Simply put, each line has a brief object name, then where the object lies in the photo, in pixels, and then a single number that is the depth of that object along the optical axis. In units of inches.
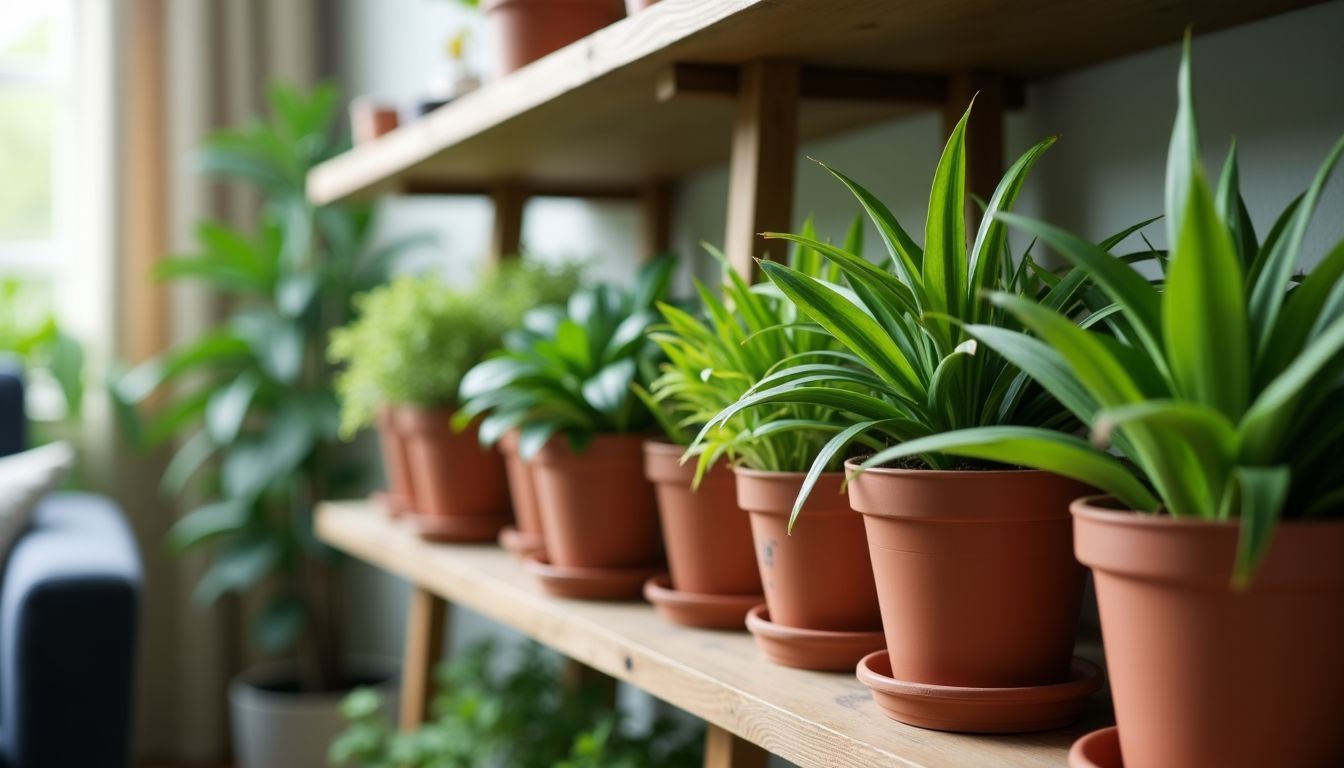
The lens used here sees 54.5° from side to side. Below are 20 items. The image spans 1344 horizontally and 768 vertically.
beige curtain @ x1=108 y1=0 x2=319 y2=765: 122.3
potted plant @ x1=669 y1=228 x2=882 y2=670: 36.3
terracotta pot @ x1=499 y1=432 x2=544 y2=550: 56.4
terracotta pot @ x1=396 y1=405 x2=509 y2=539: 63.9
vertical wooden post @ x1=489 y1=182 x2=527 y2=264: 73.4
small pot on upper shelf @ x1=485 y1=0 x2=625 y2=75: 55.7
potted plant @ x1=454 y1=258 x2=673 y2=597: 49.4
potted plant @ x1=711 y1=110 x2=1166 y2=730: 29.7
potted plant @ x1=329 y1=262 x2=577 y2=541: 62.7
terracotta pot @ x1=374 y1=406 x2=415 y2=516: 69.2
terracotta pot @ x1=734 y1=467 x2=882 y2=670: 36.2
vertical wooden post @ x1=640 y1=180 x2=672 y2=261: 69.2
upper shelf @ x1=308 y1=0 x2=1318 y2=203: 35.8
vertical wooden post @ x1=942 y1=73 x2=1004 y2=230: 44.5
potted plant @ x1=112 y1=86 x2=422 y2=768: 104.5
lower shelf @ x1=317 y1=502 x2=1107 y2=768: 29.6
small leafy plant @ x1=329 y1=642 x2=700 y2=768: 59.5
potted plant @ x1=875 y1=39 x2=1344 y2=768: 22.6
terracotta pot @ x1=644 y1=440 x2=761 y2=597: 42.9
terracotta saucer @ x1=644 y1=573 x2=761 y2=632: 42.8
